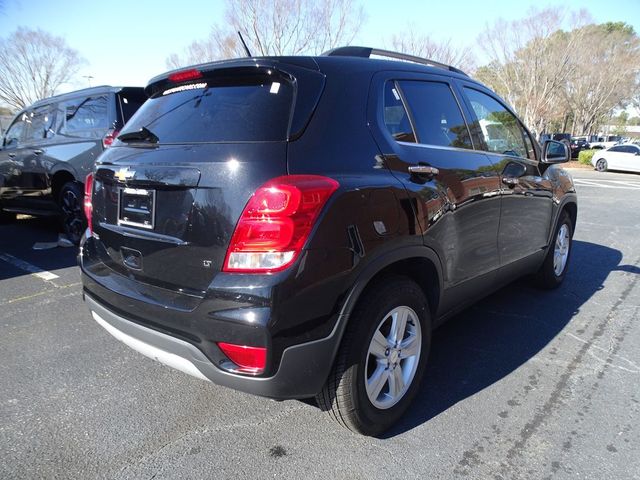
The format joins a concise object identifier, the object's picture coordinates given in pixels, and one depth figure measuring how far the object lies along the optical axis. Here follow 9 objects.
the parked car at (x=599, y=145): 39.04
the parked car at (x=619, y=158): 23.08
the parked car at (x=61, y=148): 5.64
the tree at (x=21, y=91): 31.52
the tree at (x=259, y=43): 17.98
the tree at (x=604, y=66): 28.05
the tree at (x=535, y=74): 25.41
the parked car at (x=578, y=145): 35.30
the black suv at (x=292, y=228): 1.89
